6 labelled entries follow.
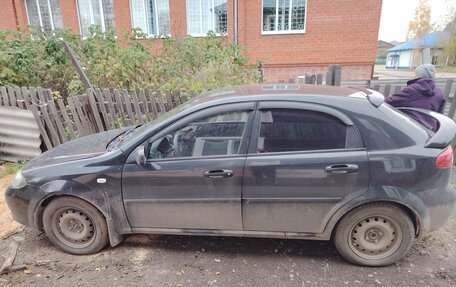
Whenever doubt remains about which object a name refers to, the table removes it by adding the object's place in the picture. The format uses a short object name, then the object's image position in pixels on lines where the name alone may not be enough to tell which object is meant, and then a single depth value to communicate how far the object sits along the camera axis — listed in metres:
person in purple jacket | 3.82
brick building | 12.21
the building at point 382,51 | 70.94
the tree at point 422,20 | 38.75
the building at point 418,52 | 33.53
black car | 2.49
